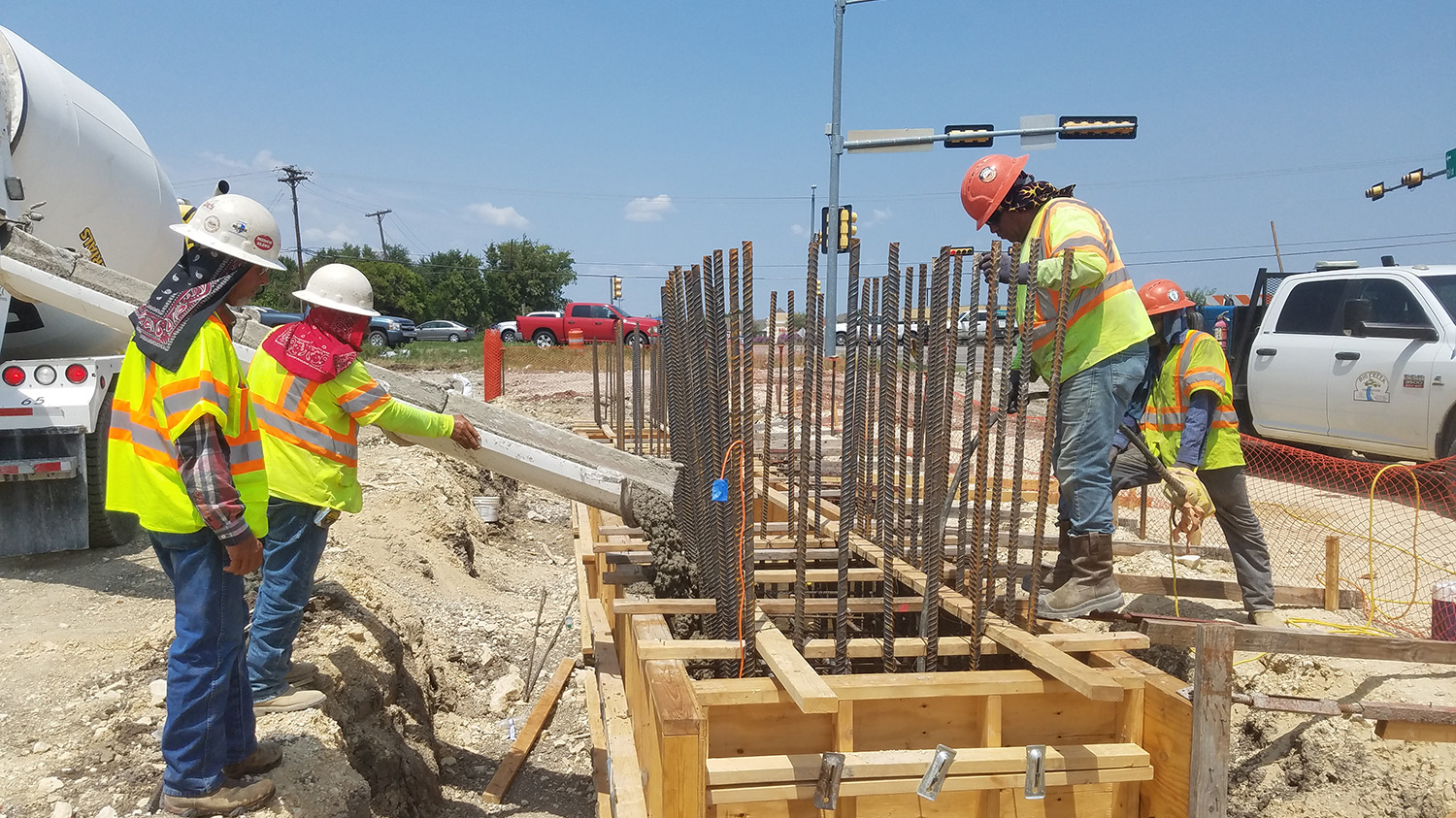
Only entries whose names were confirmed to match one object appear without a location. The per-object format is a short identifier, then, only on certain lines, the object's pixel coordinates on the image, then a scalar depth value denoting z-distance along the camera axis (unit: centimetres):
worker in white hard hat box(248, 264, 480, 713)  349
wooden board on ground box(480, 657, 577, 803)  446
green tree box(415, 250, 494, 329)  5375
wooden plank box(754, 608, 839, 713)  239
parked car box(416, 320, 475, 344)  4050
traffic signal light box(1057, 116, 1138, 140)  1278
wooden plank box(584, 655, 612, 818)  357
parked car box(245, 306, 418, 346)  2927
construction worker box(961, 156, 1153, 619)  358
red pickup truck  3123
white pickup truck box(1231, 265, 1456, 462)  766
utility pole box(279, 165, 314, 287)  4834
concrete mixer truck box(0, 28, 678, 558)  450
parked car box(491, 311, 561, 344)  3569
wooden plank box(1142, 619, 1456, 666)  298
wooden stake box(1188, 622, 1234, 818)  255
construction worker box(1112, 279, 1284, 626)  434
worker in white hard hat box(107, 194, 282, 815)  266
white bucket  947
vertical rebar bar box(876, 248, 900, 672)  320
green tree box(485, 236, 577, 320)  5591
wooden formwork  252
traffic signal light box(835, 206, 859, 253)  1389
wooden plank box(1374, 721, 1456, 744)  281
